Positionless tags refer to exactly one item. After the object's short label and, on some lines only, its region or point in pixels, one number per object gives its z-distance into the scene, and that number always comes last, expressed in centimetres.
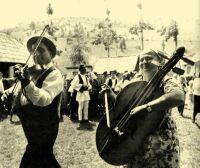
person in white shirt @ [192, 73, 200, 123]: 1059
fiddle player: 366
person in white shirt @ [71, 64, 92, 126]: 1099
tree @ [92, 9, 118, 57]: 6292
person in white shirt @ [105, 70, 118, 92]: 1357
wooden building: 1689
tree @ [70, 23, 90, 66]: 5672
